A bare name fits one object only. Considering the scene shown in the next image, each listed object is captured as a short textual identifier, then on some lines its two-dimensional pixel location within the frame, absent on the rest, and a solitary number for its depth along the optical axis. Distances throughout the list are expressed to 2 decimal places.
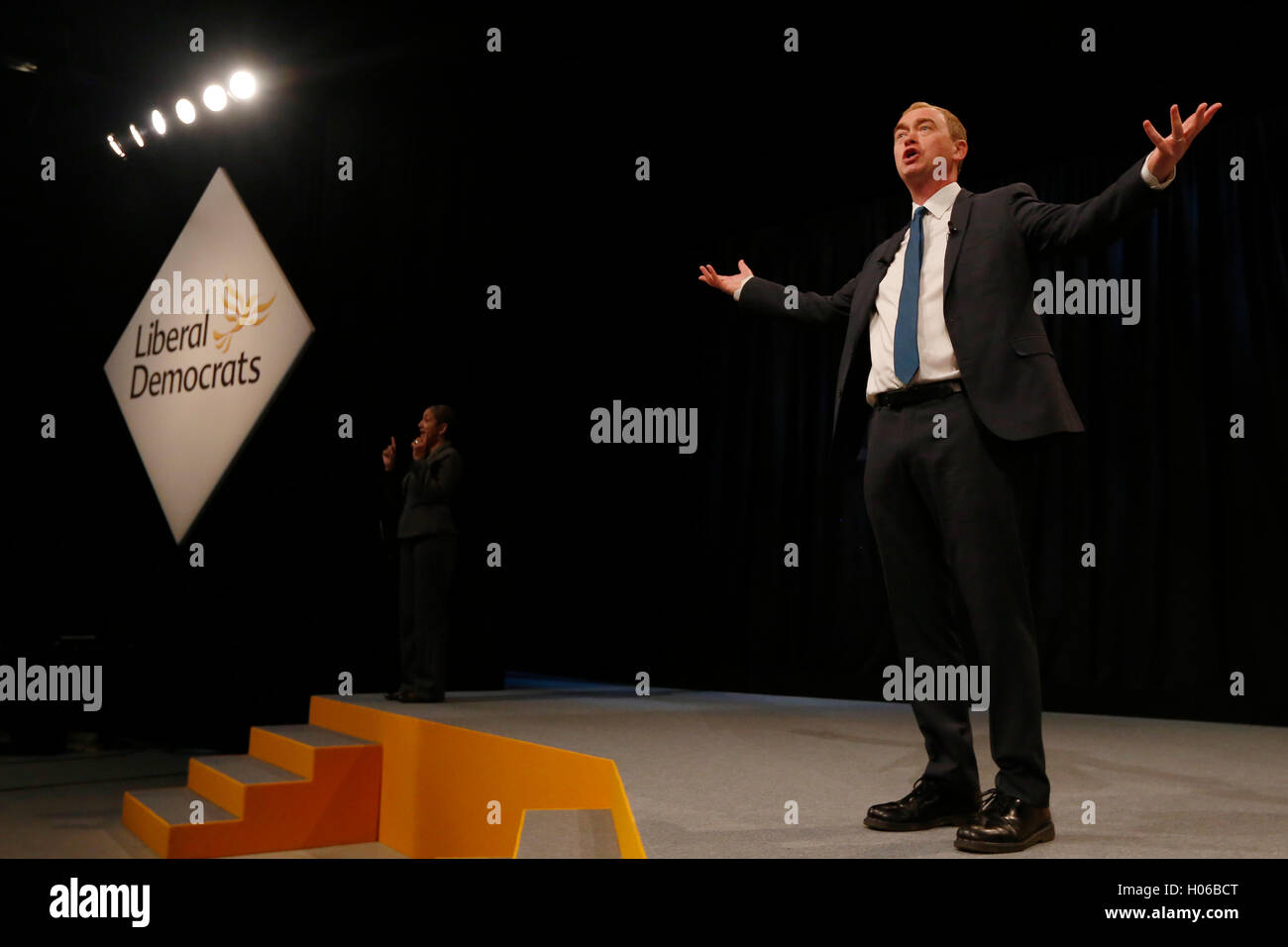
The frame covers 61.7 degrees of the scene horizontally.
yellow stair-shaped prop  3.45
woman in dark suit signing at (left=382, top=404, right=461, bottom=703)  4.63
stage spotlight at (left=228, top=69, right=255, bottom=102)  5.21
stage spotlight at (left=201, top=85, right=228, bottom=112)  5.30
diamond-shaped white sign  5.34
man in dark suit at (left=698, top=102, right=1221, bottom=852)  1.81
